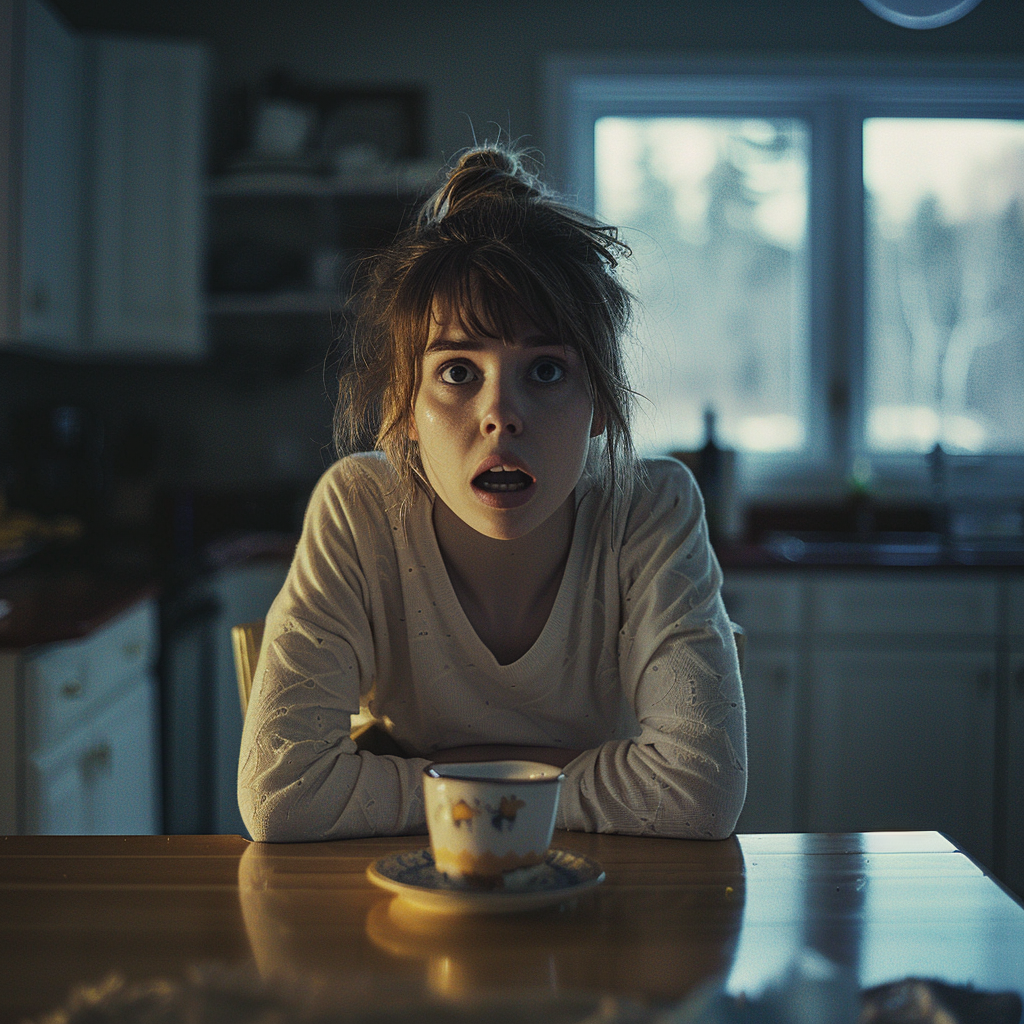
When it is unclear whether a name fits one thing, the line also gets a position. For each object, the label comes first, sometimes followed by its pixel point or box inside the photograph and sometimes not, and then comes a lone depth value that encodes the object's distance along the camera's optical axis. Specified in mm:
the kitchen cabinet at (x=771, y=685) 2717
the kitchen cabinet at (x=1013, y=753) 2674
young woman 942
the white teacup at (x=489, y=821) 667
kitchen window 3549
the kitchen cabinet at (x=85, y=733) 1708
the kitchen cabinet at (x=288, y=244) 3295
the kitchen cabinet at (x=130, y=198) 3127
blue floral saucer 657
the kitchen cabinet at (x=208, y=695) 2461
